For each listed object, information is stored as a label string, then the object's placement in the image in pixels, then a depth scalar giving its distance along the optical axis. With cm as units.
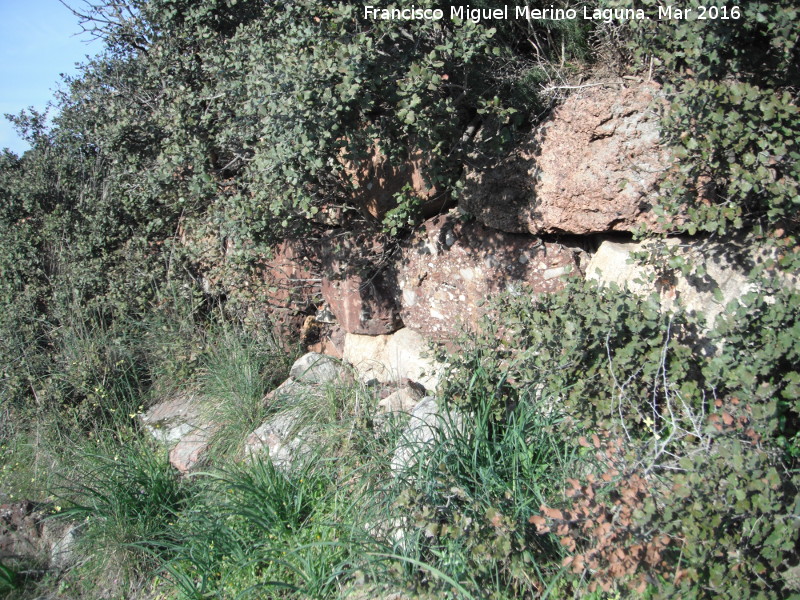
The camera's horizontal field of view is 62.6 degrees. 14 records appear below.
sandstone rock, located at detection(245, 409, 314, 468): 383
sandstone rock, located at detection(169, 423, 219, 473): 441
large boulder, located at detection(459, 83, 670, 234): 337
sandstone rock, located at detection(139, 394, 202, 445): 476
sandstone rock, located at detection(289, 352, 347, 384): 456
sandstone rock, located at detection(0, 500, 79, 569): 396
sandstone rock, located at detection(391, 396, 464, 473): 317
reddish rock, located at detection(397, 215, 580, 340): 384
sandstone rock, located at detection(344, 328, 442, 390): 444
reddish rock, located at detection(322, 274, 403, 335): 463
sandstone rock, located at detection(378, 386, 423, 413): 392
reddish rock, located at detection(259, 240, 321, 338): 514
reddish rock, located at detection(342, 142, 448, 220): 419
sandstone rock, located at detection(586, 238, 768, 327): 304
